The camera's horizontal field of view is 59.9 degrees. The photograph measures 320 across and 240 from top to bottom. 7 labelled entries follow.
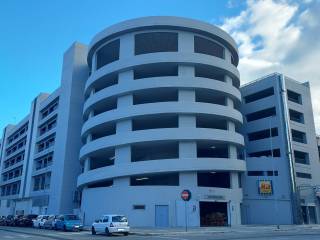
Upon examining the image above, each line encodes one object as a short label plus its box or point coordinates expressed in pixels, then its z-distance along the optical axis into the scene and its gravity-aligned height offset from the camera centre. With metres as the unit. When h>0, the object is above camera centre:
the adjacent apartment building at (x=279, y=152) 37.82 +7.34
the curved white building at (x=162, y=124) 32.51 +9.98
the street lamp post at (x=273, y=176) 37.45 +3.33
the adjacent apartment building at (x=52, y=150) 43.68 +9.16
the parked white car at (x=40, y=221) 32.70 -2.34
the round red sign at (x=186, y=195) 23.25 +0.49
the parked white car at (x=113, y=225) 22.27 -1.89
